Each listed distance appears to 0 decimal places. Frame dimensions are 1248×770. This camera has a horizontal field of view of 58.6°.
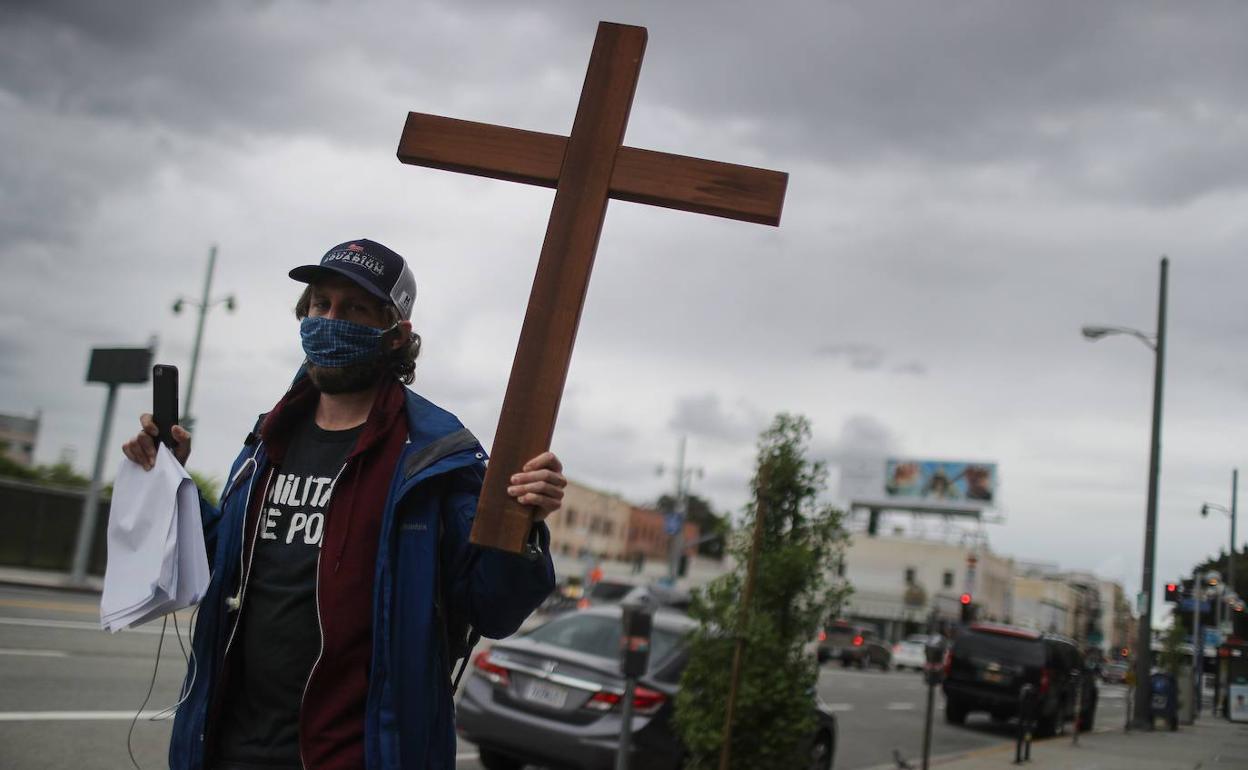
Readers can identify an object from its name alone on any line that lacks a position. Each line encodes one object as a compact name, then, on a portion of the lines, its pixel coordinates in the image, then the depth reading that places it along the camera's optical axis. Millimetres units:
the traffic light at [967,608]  21412
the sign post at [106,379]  22266
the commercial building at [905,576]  83438
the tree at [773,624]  7645
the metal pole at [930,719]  11216
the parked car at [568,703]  8180
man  2438
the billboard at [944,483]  74375
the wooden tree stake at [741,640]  7332
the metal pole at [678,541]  50444
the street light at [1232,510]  40812
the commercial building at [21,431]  114294
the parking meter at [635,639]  7645
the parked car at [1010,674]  19625
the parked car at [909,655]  46750
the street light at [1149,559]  21172
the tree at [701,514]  111300
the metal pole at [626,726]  7609
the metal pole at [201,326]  32375
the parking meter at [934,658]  12417
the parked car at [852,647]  41125
